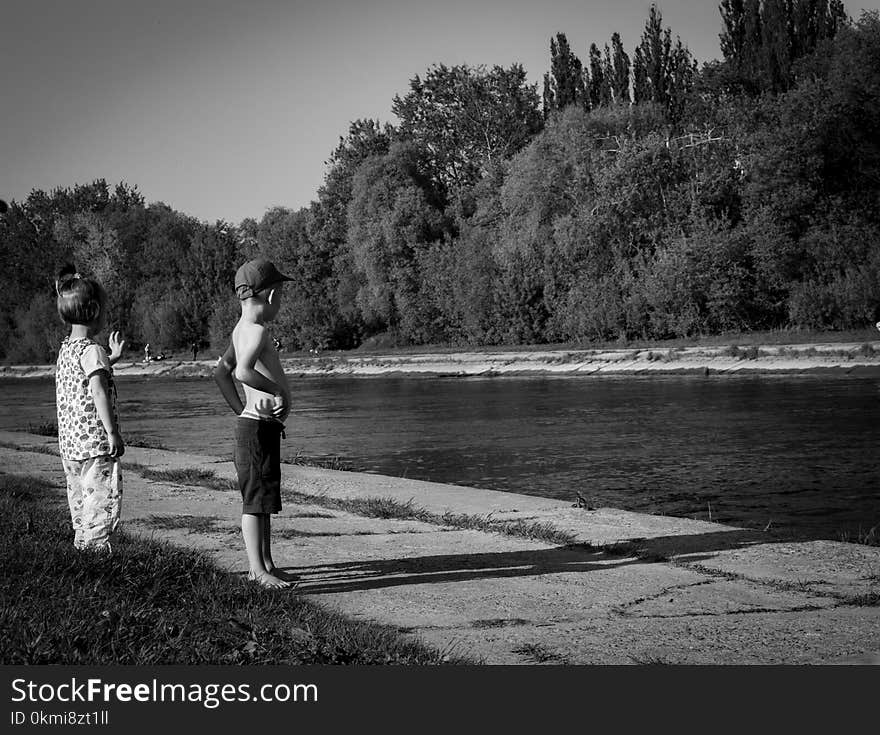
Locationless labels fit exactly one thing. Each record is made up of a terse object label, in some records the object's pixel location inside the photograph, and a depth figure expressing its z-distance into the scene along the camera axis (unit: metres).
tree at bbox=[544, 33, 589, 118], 66.69
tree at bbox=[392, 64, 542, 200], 70.56
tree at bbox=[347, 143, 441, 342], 62.12
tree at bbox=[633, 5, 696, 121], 60.94
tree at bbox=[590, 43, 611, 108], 64.94
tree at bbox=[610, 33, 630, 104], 63.34
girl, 6.42
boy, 6.19
